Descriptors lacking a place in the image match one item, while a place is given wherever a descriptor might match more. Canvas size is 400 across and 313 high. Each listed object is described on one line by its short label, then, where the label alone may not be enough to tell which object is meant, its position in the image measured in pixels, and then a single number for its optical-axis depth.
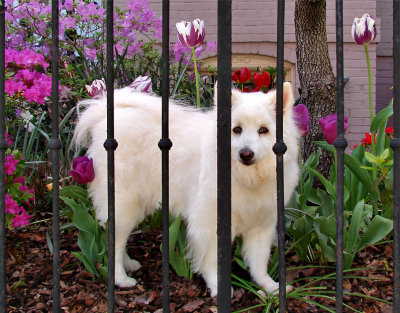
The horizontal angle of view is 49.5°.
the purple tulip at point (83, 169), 2.16
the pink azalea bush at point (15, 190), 2.14
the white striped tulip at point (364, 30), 2.43
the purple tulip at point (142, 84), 2.74
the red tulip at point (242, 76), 3.01
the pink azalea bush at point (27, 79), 2.37
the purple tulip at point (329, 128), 2.17
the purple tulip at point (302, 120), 2.19
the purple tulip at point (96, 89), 2.69
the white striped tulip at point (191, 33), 2.47
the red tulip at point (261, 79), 2.90
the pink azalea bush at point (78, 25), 3.54
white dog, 1.93
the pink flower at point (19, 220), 2.23
